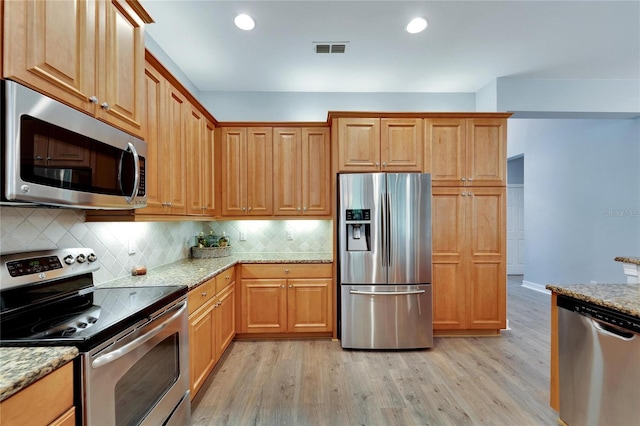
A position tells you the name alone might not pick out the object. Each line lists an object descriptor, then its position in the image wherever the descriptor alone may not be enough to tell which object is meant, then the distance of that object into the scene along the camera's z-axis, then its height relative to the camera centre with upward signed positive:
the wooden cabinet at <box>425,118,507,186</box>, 3.14 +0.72
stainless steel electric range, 1.04 -0.46
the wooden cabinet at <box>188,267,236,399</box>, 2.00 -0.89
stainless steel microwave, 0.97 +0.25
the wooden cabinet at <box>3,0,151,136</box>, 1.02 +0.70
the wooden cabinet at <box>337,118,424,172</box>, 3.08 +0.76
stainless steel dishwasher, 1.37 -0.78
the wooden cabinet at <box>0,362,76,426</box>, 0.77 -0.55
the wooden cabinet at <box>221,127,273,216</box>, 3.35 +0.53
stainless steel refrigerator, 2.90 -0.48
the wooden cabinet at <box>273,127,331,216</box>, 3.36 +0.53
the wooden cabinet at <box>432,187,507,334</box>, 3.17 -0.46
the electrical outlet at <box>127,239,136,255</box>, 2.20 -0.23
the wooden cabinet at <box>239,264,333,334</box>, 3.11 -0.89
